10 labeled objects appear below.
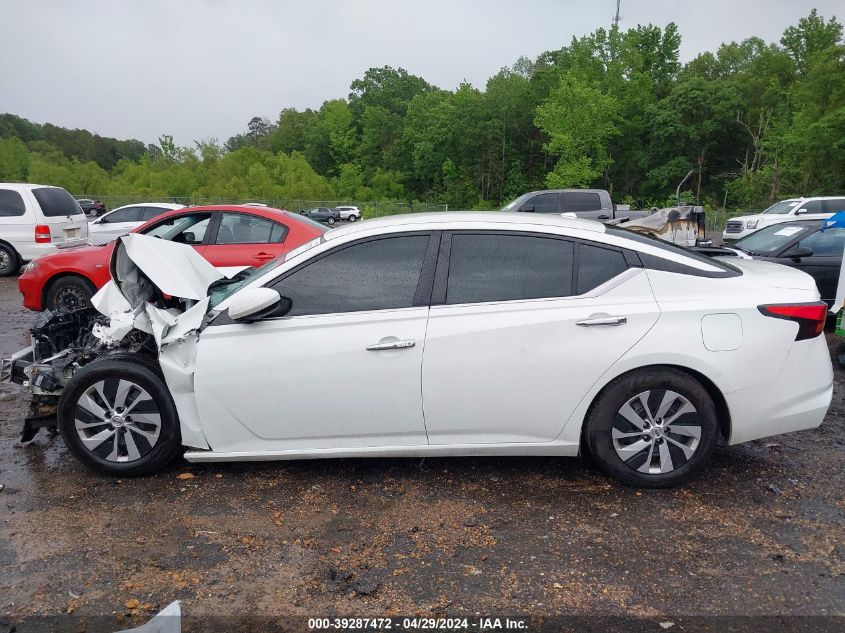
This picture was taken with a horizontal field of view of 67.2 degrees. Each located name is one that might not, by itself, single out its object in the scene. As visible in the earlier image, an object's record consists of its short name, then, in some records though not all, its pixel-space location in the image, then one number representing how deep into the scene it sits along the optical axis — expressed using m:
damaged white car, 3.57
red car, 7.80
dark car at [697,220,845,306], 8.00
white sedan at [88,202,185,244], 14.44
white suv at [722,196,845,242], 21.08
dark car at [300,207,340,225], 41.55
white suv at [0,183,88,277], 12.58
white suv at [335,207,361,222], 45.28
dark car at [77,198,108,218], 38.81
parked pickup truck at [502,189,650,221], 16.88
